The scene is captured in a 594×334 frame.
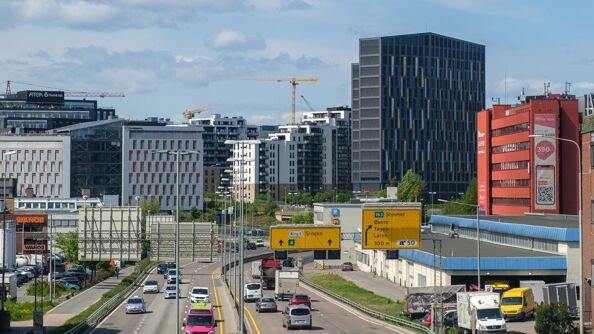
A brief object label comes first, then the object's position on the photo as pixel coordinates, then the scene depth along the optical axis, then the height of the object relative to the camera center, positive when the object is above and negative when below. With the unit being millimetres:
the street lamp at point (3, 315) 74375 -8613
